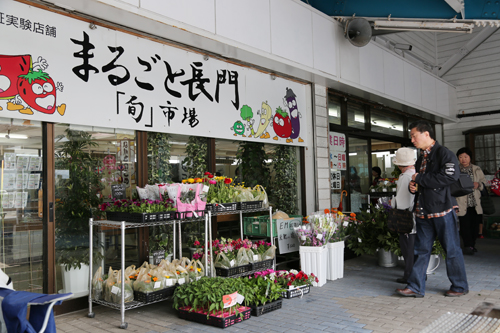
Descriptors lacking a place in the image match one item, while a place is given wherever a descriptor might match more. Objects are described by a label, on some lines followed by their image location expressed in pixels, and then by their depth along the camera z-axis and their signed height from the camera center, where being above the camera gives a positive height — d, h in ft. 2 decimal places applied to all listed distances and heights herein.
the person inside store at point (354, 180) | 29.40 +0.17
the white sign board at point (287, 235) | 20.11 -2.58
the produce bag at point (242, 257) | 16.92 -3.05
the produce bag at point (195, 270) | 15.33 -3.26
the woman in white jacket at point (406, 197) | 17.03 -0.65
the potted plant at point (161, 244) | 17.17 -2.52
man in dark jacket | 15.31 -1.17
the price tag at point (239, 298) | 13.61 -3.83
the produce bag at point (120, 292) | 13.93 -3.61
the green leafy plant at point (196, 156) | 18.88 +1.37
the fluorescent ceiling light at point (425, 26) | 23.49 +9.06
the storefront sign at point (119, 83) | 13.44 +4.20
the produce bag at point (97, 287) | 14.58 -3.56
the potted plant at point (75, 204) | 14.80 -0.62
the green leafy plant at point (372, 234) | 20.77 -2.75
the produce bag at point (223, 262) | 16.55 -3.13
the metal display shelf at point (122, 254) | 13.25 -2.28
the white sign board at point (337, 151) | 27.30 +2.19
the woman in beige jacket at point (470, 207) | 25.29 -1.68
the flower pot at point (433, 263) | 20.17 -4.13
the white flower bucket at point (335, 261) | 19.29 -3.73
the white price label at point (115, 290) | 13.92 -3.52
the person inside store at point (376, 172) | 32.58 +0.79
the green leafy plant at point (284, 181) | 23.48 +0.17
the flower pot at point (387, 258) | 22.21 -4.18
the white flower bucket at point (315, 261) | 18.40 -3.56
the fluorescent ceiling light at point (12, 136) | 13.42 +1.79
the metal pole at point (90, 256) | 14.34 -2.42
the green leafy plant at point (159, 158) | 17.46 +1.24
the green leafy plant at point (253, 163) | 21.62 +1.14
